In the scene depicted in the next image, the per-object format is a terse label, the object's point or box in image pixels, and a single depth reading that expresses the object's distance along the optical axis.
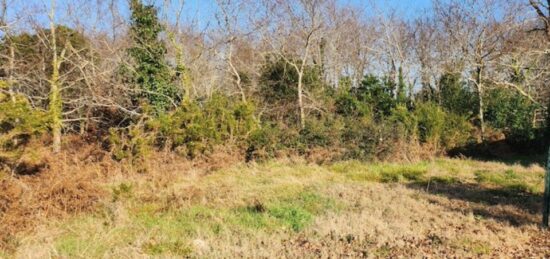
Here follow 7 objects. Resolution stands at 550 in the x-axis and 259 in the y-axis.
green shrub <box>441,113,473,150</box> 17.73
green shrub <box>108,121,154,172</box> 13.37
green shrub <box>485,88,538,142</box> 18.55
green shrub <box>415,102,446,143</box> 17.45
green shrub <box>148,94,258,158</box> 14.30
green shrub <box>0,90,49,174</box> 6.89
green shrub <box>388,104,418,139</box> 16.68
